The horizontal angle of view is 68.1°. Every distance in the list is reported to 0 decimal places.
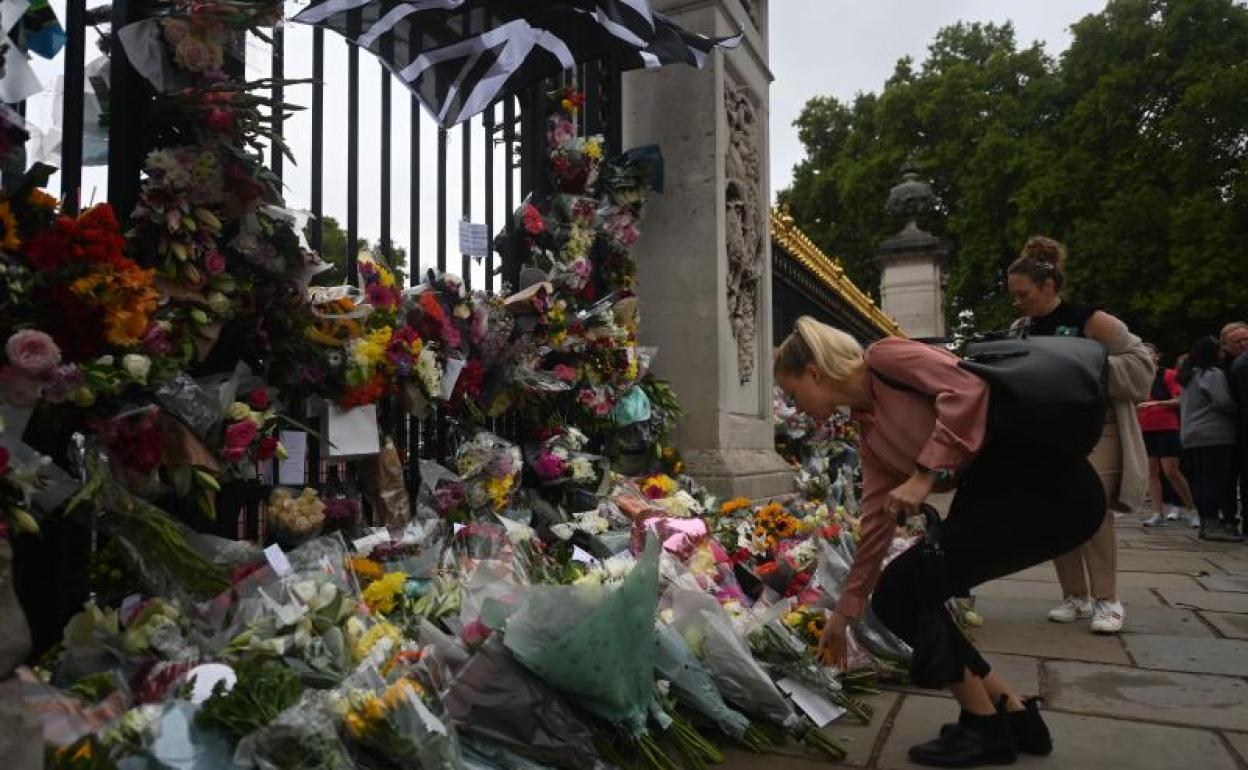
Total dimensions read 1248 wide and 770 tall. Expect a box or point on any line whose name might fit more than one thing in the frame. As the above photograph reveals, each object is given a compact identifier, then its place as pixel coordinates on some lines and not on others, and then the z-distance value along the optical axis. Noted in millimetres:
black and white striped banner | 3928
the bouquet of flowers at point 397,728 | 2039
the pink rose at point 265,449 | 2732
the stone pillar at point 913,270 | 14742
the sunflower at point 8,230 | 2131
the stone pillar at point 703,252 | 5559
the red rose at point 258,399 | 2752
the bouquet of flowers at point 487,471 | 3822
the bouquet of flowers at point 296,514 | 2959
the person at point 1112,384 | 4117
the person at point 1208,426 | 7898
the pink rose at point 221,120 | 2682
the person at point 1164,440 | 9125
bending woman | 2609
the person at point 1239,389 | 7750
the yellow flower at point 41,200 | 2270
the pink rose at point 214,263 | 2658
